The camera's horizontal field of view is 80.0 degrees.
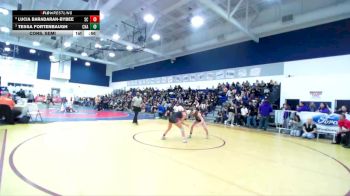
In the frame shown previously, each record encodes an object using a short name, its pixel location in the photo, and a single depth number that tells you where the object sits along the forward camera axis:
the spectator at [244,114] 12.67
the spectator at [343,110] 8.73
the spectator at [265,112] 11.05
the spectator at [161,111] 16.56
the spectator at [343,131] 7.57
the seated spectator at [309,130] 8.99
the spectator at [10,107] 8.41
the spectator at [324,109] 9.78
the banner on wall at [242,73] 15.54
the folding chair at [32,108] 9.60
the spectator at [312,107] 10.89
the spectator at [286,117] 10.67
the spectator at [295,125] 9.71
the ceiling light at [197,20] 11.44
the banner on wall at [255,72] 14.77
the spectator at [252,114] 12.25
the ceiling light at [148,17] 11.40
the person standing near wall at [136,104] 11.21
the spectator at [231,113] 12.96
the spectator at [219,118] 13.84
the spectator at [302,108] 10.65
